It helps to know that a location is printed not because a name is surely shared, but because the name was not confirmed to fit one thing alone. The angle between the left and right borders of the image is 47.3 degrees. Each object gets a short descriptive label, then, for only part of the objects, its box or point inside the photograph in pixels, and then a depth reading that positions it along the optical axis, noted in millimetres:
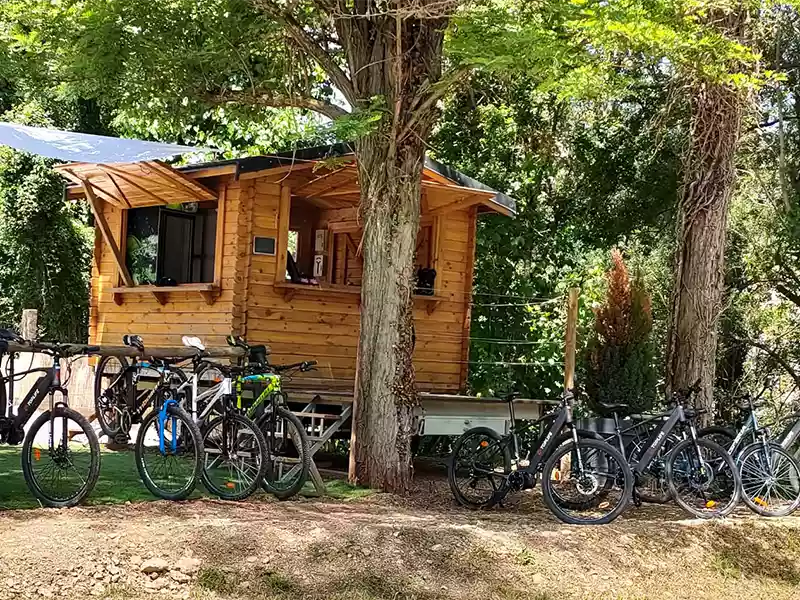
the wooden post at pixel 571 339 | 9297
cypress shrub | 10391
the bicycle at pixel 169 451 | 6461
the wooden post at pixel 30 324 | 12859
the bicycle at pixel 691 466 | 7094
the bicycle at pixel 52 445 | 5957
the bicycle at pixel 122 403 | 8305
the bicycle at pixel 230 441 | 6746
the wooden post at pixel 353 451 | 7894
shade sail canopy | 8164
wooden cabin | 9711
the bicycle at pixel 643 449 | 7356
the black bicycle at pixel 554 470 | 6730
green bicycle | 7082
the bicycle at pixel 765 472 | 7461
